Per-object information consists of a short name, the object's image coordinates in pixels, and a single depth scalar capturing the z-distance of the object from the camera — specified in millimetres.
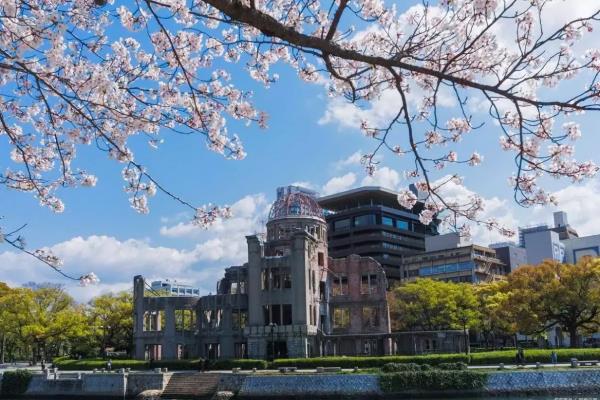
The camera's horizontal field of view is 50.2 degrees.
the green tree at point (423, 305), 64188
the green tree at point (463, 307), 62875
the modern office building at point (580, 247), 102312
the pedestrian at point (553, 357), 40438
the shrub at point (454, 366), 35831
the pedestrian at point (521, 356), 40688
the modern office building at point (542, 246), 98875
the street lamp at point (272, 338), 54562
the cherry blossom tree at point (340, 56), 6188
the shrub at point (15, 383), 44844
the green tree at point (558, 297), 47656
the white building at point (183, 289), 171625
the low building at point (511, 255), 103688
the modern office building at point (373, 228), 108250
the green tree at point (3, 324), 61791
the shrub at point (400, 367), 36525
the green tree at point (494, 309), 54362
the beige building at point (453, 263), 94500
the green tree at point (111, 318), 65188
